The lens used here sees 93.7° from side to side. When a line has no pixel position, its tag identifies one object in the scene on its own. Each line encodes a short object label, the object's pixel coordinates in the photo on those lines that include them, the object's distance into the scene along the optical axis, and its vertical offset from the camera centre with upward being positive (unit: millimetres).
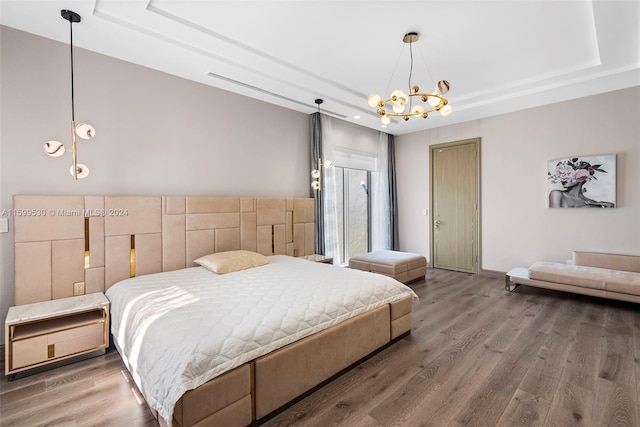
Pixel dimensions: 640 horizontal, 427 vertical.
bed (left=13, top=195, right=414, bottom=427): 1711 -625
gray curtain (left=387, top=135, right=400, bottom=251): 6547 +198
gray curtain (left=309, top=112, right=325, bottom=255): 5082 +857
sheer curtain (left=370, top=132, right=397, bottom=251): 6445 +197
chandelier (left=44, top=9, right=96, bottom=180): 2488 +694
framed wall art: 4195 +408
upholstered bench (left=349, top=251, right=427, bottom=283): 4708 -874
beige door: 5598 +104
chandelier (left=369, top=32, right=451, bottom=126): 2689 +1021
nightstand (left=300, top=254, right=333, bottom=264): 4578 -723
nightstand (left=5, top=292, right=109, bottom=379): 2232 -933
